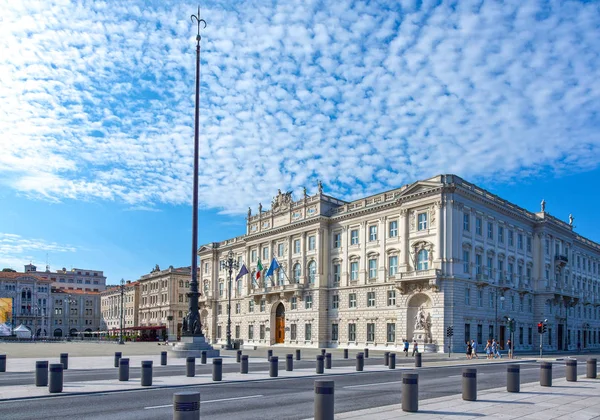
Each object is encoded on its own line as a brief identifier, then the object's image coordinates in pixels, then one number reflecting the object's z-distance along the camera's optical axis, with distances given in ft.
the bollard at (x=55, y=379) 60.18
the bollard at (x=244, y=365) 88.16
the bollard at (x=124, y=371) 73.72
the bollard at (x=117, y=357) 99.00
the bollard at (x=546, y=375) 67.36
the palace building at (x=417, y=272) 190.16
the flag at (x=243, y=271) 235.20
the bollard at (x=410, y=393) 46.11
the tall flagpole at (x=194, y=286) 134.00
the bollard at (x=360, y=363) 95.36
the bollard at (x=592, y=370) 79.10
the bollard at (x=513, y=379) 60.75
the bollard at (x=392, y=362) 106.32
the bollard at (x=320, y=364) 89.15
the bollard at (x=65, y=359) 94.89
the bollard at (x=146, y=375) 68.03
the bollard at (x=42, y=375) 66.08
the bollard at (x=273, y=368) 82.89
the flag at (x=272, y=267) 233.14
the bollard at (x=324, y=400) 37.50
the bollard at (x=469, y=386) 53.47
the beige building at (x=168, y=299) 394.73
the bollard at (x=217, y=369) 74.95
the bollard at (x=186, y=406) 30.14
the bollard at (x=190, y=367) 79.82
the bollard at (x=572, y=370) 73.51
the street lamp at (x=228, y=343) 189.87
